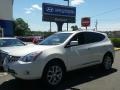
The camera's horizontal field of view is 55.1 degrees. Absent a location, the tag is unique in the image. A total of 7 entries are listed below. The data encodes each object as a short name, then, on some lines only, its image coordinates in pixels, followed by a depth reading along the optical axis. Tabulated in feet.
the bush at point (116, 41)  38.54
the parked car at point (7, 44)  14.83
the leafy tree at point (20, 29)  114.57
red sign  28.88
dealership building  39.31
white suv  10.51
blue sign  43.14
